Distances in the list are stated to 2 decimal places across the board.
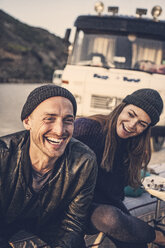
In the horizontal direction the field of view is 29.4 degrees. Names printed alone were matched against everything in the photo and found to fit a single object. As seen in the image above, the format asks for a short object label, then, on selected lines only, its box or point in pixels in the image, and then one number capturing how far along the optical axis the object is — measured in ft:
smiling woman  9.07
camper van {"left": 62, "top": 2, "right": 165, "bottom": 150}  22.25
